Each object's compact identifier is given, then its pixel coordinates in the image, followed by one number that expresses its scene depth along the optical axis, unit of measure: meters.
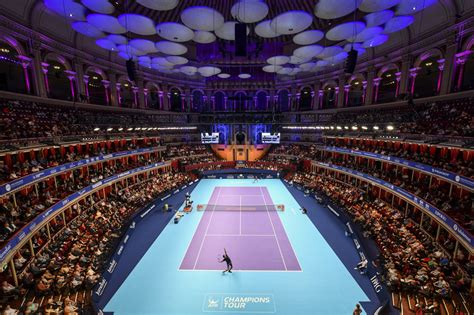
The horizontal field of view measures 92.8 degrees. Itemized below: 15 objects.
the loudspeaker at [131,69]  16.58
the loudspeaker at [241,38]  13.09
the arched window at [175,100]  42.13
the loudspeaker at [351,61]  15.05
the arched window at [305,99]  41.50
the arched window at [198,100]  45.25
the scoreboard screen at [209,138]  40.12
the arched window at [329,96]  37.28
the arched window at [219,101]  45.94
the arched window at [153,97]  38.91
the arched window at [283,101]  44.66
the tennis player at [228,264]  13.66
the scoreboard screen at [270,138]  39.06
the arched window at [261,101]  46.00
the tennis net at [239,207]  24.69
